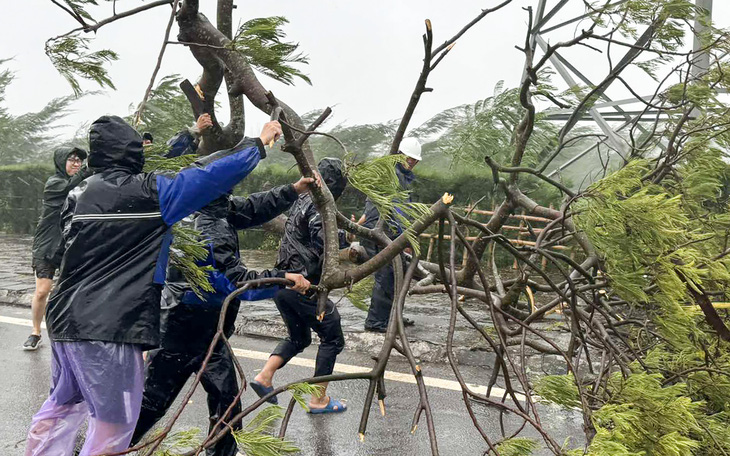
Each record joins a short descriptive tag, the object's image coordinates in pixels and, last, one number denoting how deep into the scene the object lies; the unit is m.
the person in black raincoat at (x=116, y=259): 2.54
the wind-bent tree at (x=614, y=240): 2.00
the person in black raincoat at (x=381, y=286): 5.76
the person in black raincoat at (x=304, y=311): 4.04
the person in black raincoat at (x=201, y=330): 3.25
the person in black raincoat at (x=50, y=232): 5.40
